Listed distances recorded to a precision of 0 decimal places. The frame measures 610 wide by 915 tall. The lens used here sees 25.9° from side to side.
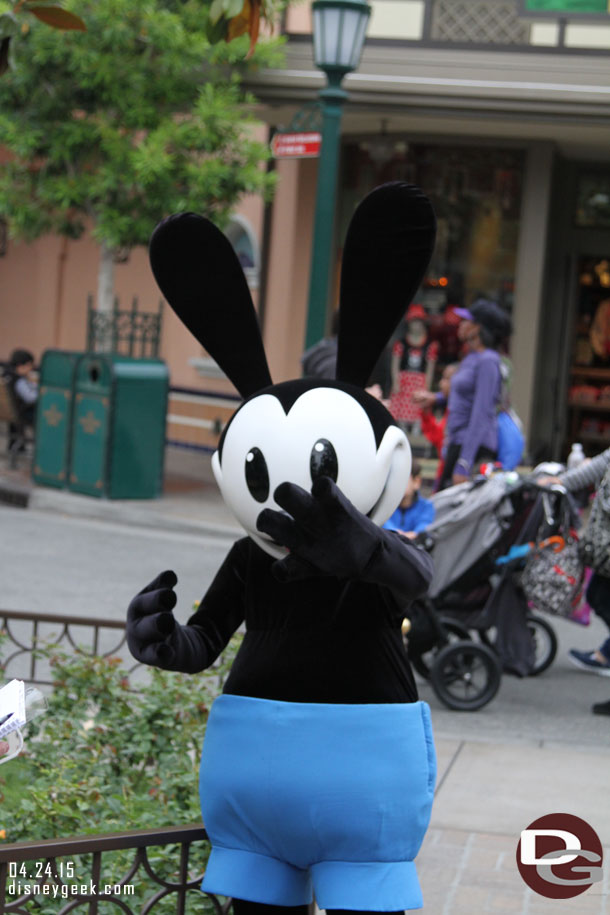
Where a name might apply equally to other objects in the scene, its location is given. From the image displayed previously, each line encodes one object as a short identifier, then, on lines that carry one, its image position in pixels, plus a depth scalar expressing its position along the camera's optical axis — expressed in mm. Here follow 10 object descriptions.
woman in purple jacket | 9227
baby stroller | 6820
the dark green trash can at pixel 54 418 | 12773
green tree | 11859
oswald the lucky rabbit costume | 2824
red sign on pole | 9695
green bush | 3715
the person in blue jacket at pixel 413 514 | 6652
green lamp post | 9266
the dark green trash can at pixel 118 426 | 12266
